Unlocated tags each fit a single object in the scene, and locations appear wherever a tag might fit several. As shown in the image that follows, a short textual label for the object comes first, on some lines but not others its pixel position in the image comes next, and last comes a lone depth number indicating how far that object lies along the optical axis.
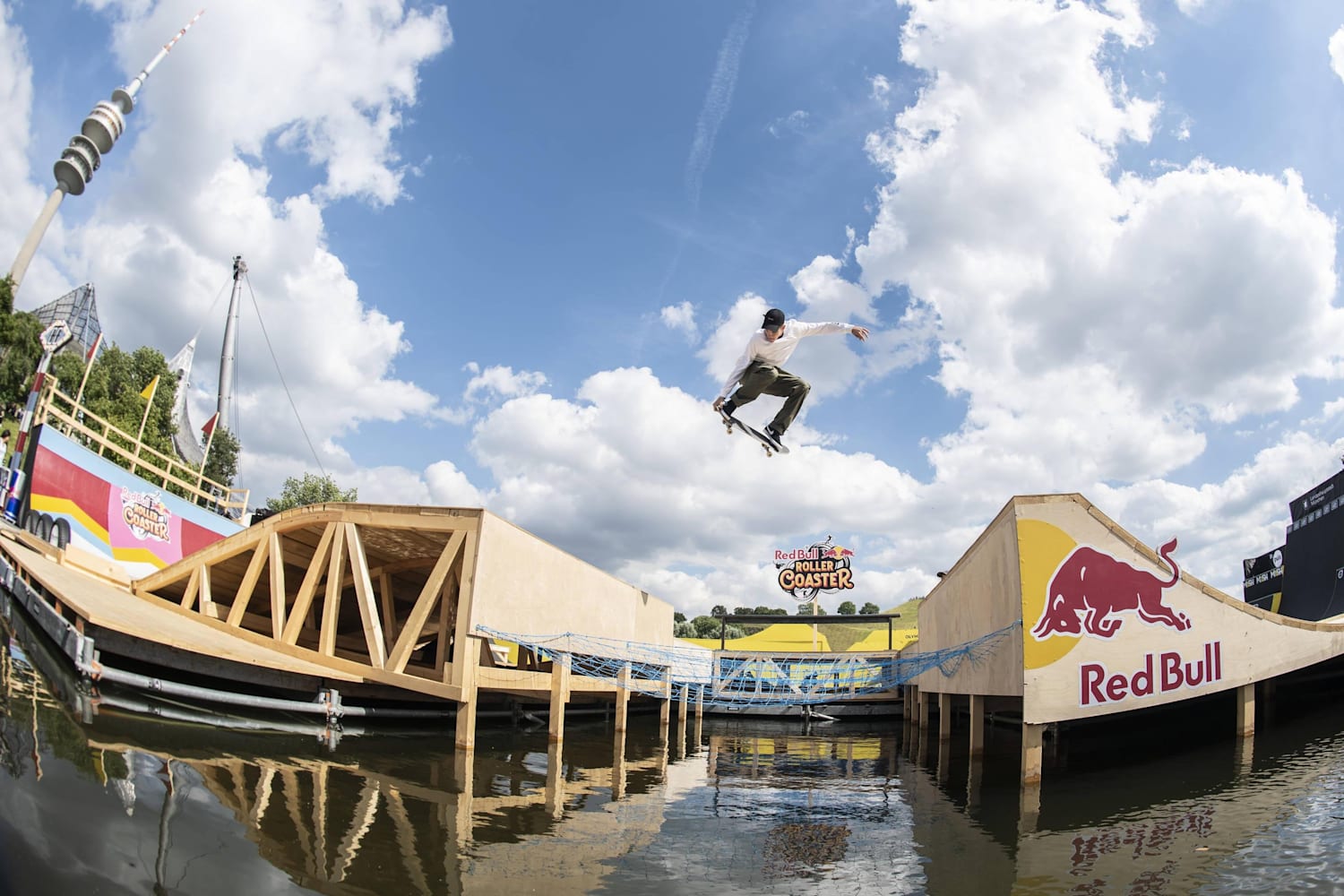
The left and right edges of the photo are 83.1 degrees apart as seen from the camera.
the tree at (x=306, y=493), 63.41
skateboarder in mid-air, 9.37
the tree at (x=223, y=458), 61.56
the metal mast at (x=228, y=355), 54.06
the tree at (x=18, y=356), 34.41
